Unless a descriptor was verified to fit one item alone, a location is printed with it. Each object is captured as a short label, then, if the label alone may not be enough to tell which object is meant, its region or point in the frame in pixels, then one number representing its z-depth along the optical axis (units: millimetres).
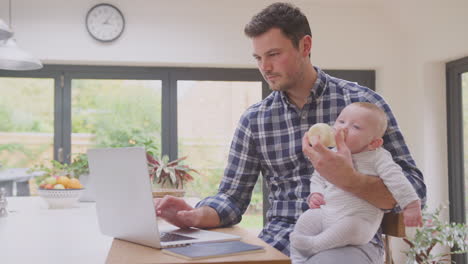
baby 1355
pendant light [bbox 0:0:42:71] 3037
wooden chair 1451
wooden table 1020
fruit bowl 2879
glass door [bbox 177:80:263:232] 4938
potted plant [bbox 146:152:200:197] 3039
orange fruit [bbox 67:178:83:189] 2984
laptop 1116
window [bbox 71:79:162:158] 4777
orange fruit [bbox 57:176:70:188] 2984
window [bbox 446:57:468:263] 4539
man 1647
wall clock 4539
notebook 1039
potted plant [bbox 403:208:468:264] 4137
